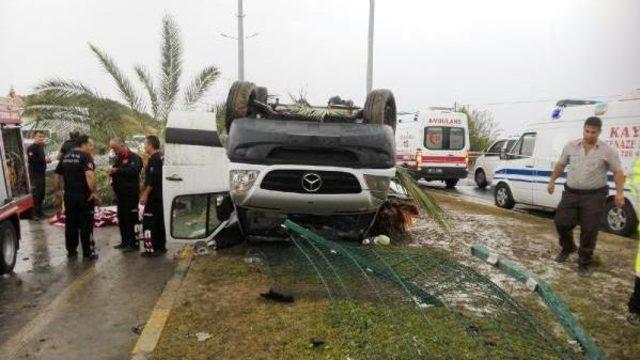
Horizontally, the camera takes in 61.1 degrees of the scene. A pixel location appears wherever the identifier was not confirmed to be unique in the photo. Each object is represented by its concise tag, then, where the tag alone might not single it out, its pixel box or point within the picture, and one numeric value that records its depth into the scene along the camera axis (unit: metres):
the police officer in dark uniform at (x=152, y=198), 7.13
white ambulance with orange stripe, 16.70
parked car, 16.81
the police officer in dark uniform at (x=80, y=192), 6.98
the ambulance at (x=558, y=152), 8.70
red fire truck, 6.26
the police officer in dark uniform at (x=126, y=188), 7.42
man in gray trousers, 5.98
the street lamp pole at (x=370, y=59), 17.38
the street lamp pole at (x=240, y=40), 17.11
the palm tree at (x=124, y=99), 12.11
